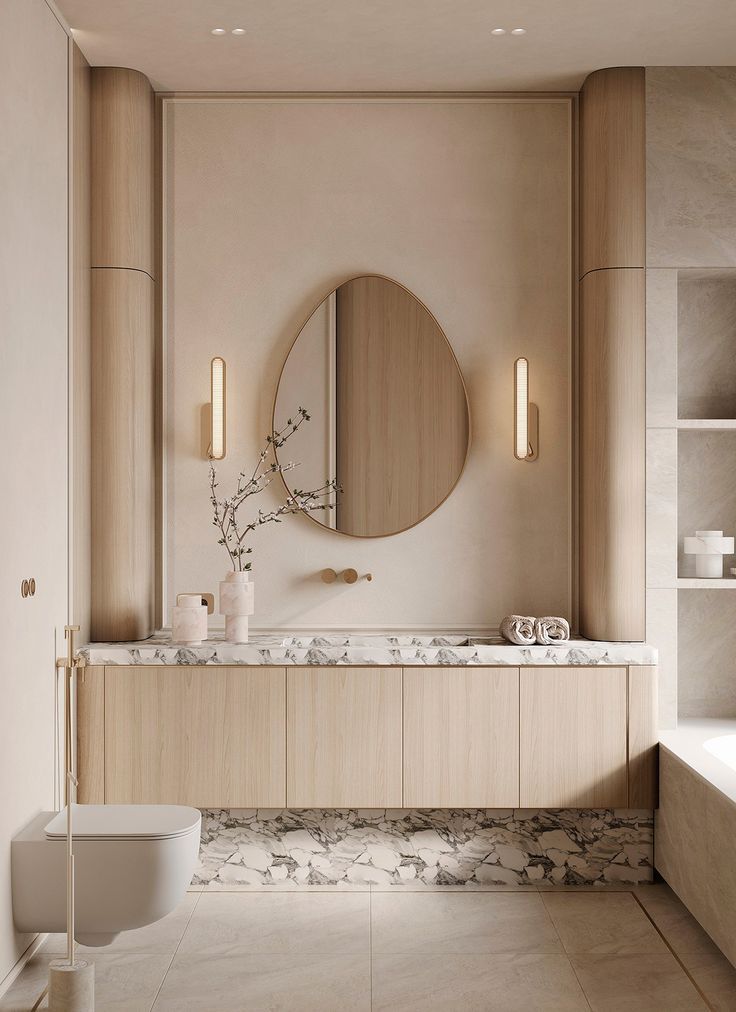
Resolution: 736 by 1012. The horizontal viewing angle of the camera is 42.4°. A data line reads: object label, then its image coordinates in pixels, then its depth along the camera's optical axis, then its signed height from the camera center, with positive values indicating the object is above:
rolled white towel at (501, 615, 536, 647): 3.09 -0.38
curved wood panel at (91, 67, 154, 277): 3.15 +1.16
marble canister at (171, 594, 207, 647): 3.06 -0.35
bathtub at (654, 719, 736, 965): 2.45 -0.87
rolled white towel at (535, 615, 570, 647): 3.10 -0.38
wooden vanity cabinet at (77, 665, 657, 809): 2.99 -0.70
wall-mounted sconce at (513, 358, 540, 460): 3.29 +0.34
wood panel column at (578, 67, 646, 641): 3.15 +0.56
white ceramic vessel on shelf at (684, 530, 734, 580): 3.25 -0.13
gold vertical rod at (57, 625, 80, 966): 2.25 -0.61
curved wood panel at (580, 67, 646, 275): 3.15 +1.14
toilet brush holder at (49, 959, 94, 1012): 2.19 -1.10
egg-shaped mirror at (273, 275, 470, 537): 3.34 +0.39
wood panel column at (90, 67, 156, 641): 3.15 +0.56
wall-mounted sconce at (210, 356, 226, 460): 3.29 +0.38
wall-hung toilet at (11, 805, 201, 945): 2.38 -0.91
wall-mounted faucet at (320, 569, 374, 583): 3.36 -0.22
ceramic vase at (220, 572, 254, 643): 3.10 -0.29
